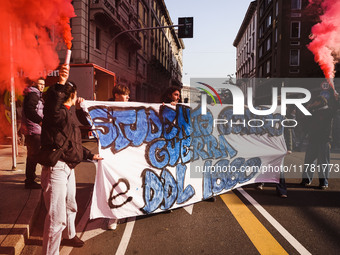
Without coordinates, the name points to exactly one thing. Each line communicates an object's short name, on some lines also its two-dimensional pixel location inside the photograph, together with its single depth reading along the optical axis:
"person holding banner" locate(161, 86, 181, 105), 4.99
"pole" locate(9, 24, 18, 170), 6.07
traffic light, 14.16
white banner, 3.51
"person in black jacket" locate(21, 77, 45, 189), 4.37
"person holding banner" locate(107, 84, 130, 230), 4.01
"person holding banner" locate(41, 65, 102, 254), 2.58
